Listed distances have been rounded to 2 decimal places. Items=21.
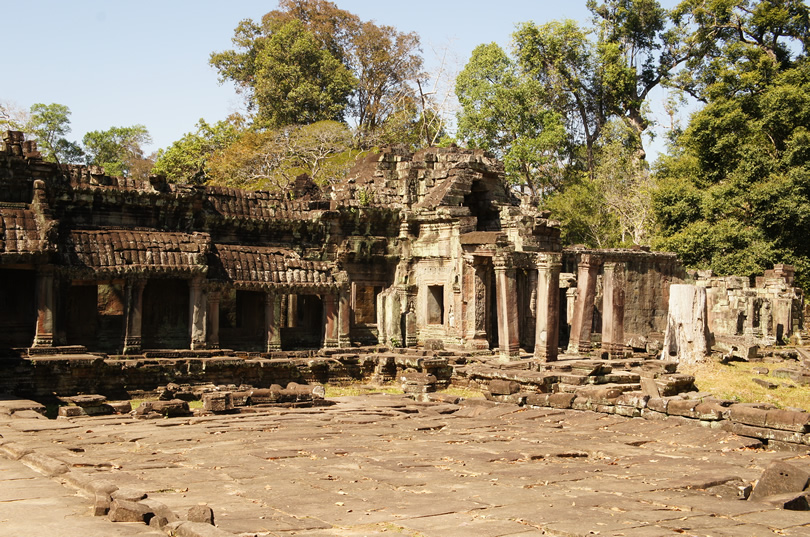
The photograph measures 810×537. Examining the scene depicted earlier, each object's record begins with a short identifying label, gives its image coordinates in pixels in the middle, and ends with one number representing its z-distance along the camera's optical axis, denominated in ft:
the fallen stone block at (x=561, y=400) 47.26
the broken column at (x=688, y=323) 65.98
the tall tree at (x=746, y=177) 101.65
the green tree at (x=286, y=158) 114.93
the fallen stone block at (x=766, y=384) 56.95
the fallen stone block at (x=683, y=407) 42.19
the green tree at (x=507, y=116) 122.31
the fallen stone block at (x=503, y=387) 50.62
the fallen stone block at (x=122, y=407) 45.62
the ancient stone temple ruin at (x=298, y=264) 56.29
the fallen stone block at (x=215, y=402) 44.65
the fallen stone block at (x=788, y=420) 36.65
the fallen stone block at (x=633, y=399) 44.37
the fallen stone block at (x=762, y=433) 36.70
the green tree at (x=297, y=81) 128.06
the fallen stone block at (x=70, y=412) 43.55
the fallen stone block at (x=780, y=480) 26.48
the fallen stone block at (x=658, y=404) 43.32
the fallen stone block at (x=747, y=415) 38.38
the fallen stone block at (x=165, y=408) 43.62
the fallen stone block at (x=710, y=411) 40.57
